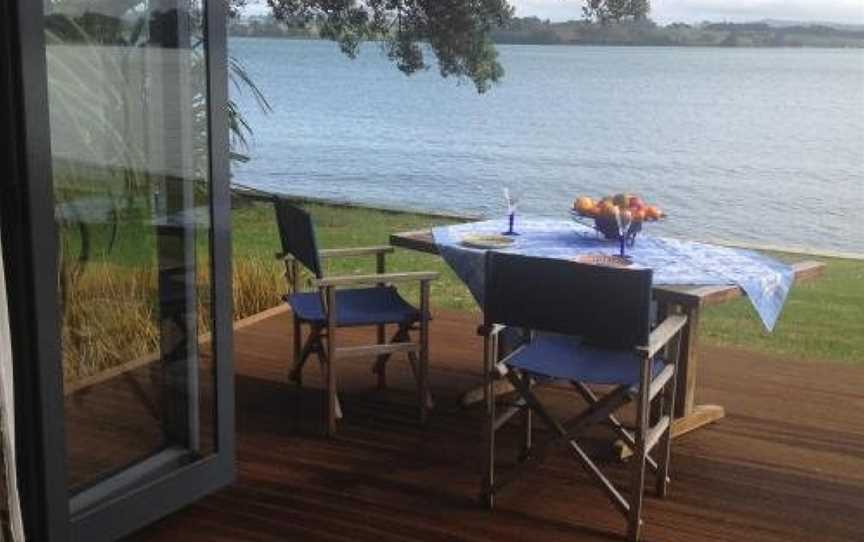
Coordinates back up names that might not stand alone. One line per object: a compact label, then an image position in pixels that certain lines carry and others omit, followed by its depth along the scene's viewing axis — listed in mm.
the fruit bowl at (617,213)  3778
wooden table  3199
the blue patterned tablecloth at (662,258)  3350
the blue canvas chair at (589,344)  2832
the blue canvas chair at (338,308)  3617
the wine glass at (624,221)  3736
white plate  3799
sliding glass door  2473
